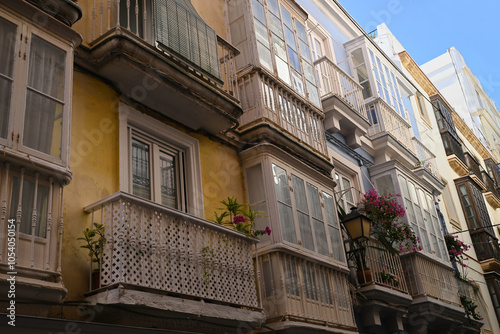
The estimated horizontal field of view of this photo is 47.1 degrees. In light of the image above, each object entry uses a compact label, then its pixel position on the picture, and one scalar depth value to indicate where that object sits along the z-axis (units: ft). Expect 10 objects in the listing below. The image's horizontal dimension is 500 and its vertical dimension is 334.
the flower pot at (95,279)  20.08
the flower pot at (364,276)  35.53
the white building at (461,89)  113.19
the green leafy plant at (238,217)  26.86
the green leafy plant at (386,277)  36.90
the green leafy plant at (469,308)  48.32
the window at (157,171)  25.58
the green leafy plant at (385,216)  39.55
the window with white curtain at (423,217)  45.06
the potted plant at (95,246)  20.08
